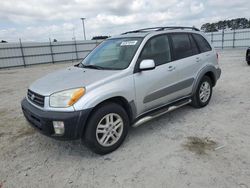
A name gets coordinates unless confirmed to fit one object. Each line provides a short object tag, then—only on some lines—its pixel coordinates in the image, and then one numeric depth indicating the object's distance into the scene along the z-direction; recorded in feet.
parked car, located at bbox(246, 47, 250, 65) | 32.35
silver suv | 8.52
